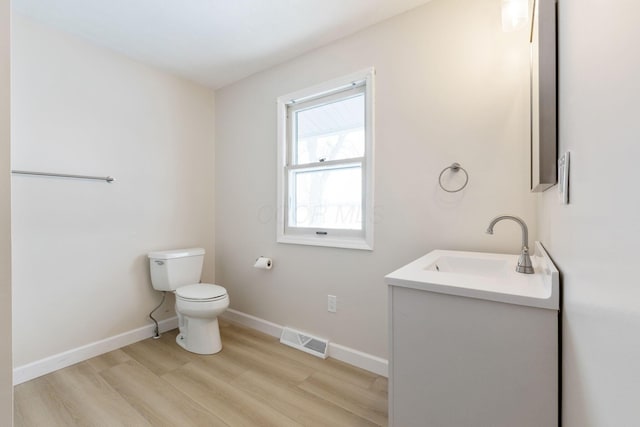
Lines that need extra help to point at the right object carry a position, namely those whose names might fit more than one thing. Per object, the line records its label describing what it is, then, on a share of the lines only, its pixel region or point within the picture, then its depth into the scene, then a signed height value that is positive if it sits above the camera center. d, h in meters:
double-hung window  1.97 +0.34
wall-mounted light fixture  1.31 +0.91
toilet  2.04 -0.65
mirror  0.88 +0.36
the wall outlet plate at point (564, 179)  0.70 +0.07
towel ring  1.59 +0.20
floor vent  2.06 -1.02
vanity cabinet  0.82 -0.49
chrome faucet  1.10 -0.22
